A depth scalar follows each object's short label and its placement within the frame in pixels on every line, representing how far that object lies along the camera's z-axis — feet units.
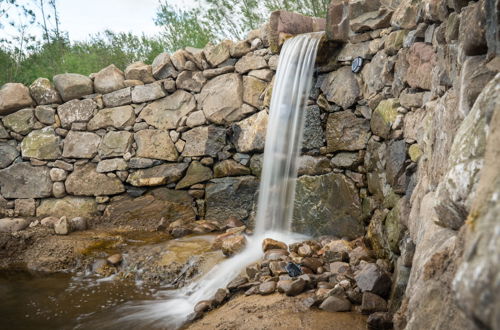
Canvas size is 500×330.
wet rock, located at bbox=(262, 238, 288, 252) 10.82
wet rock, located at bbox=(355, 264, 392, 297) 7.29
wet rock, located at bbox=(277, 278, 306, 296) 7.85
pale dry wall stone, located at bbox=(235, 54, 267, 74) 14.96
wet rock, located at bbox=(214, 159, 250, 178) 15.20
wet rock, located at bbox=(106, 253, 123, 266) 12.09
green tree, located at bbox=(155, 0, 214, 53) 20.76
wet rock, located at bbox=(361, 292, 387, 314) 6.89
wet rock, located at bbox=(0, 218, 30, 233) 15.39
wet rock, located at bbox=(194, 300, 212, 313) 8.44
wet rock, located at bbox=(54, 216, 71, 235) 14.89
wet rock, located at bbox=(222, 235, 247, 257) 11.36
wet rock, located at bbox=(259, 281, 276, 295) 8.18
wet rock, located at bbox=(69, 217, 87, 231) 15.46
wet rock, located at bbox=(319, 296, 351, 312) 7.08
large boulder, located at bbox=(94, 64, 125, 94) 16.88
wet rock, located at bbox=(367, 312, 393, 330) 6.32
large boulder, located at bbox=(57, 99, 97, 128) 17.02
